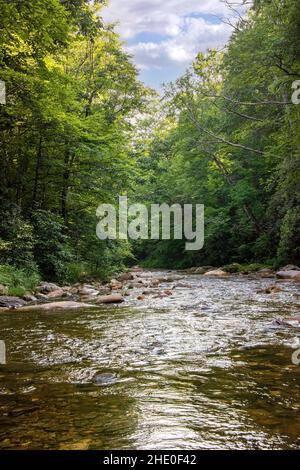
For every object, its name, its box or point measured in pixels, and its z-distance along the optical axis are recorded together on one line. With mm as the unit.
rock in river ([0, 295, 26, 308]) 8172
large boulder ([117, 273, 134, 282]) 17073
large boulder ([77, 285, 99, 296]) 11008
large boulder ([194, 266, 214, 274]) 23256
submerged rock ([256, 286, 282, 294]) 10384
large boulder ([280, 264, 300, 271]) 17242
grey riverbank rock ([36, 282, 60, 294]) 10712
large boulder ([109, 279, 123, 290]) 13130
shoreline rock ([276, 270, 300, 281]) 14544
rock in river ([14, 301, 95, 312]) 7883
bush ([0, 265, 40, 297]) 9451
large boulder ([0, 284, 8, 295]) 9202
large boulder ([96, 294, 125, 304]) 9117
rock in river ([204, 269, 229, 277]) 19309
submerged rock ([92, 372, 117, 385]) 3477
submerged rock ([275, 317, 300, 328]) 5762
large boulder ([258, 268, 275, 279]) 16962
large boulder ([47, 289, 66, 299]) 10123
